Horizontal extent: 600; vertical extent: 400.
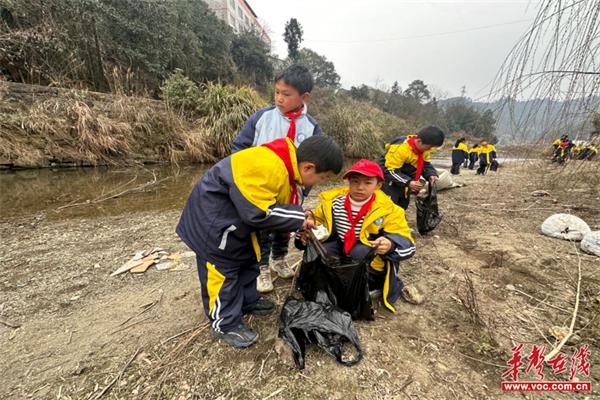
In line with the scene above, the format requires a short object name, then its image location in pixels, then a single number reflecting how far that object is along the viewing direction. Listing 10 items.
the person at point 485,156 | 10.18
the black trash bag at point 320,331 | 1.50
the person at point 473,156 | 11.99
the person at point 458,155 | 9.95
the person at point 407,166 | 3.16
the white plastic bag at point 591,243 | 2.71
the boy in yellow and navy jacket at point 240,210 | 1.37
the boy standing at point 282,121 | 1.97
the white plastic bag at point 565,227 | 3.06
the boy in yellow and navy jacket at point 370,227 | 1.86
